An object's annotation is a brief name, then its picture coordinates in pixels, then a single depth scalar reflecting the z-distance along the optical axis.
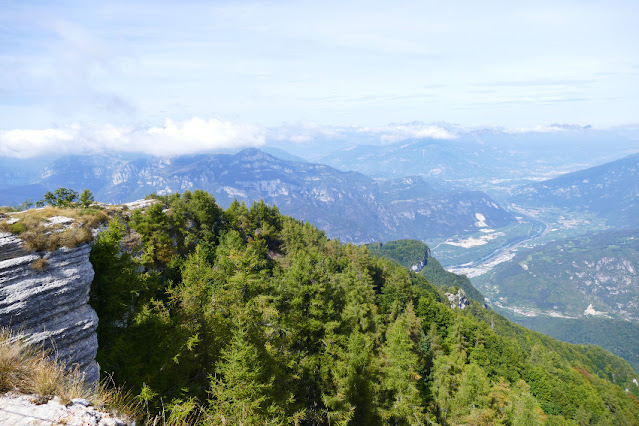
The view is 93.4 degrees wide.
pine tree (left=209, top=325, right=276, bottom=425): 13.33
